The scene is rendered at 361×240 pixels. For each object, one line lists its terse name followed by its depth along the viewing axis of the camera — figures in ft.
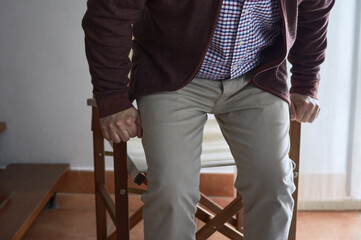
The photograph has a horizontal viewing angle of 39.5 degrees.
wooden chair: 4.40
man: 3.58
